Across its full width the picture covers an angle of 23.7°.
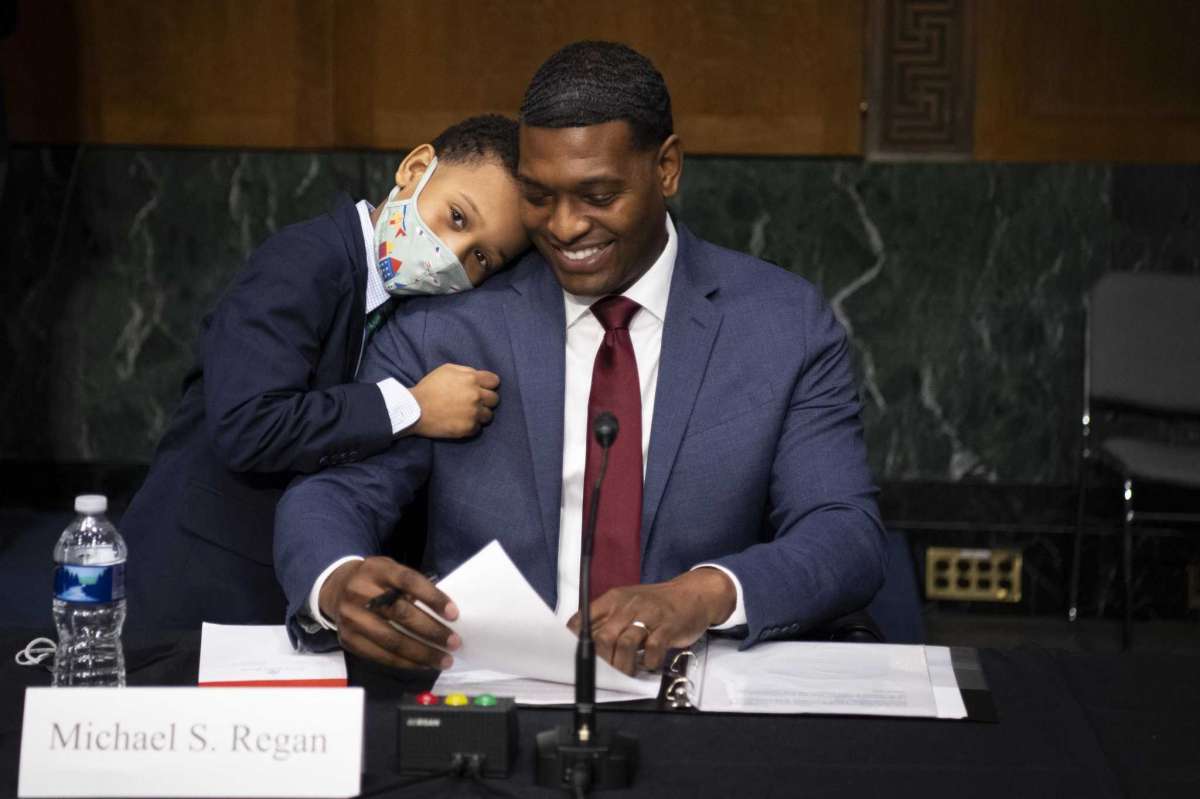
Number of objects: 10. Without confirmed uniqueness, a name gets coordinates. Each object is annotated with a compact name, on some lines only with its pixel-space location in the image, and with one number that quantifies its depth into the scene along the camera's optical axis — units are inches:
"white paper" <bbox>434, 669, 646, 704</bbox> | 107.6
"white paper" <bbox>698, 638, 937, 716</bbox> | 107.8
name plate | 96.5
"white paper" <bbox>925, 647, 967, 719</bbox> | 107.7
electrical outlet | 219.8
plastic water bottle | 107.6
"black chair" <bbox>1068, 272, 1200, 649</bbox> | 205.3
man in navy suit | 121.6
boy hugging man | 123.4
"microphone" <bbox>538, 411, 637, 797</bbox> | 100.1
